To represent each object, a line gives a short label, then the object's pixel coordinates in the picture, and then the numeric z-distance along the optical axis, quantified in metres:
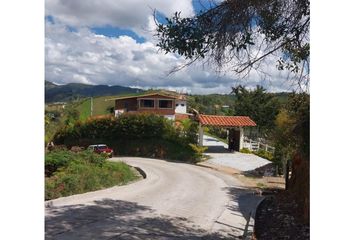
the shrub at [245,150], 22.08
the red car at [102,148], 21.17
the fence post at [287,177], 9.75
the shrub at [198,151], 19.52
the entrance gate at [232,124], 21.67
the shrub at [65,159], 11.83
